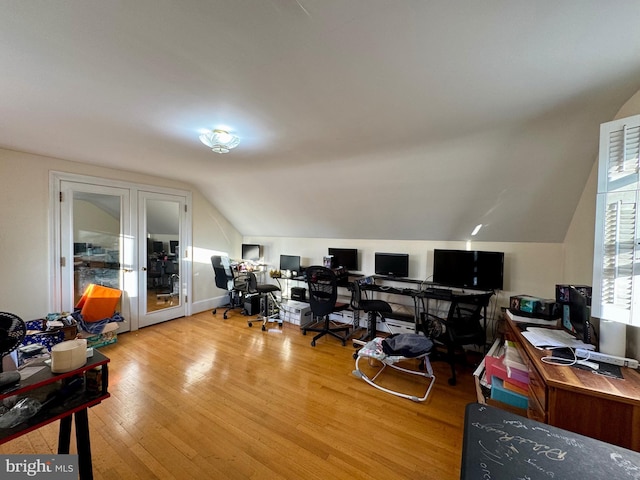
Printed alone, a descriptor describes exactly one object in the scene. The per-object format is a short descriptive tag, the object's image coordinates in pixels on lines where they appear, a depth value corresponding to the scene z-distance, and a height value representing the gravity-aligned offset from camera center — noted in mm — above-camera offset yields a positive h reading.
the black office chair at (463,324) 2717 -966
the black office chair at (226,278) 4648 -839
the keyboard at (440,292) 3240 -728
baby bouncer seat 2488 -1215
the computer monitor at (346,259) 4395 -412
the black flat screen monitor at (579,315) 1685 -523
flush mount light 2252 +813
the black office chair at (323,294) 3527 -840
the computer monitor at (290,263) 4797 -549
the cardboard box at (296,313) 4309 -1332
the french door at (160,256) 4066 -420
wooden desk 1181 -783
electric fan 1161 -510
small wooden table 1129 -854
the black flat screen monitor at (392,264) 3871 -442
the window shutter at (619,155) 1333 +442
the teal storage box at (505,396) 1778 -1112
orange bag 3357 -948
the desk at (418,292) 3254 -767
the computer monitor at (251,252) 5352 -400
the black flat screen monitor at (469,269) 3184 -413
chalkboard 773 -694
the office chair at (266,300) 4379 -1179
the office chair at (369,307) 3492 -981
